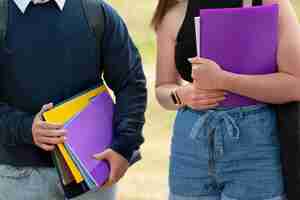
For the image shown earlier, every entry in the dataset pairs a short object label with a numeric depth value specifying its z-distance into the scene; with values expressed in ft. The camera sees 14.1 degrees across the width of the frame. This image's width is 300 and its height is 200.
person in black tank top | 11.98
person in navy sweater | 12.74
